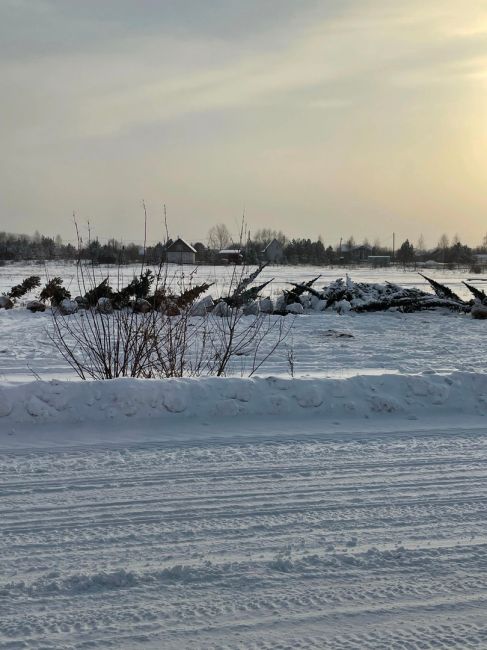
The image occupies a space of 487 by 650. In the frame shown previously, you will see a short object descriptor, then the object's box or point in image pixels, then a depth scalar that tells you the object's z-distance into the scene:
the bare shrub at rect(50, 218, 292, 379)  7.27
